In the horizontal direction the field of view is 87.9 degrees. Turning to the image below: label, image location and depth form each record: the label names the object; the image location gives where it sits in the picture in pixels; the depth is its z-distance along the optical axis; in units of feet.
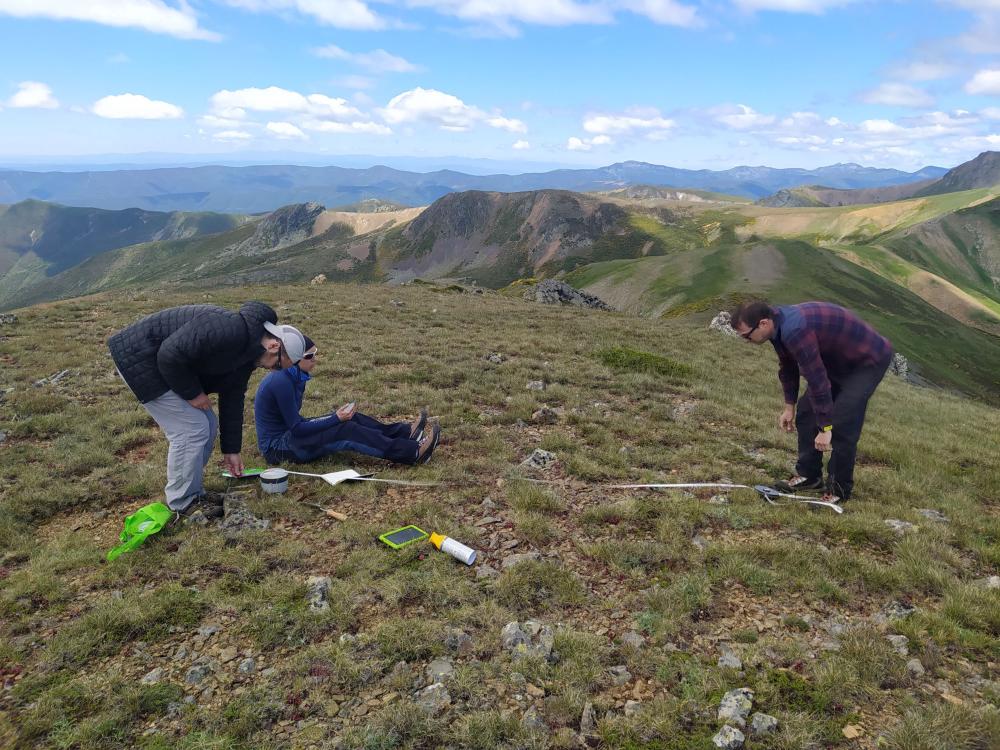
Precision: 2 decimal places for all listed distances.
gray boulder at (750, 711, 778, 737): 15.26
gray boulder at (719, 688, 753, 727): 15.71
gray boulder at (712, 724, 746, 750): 14.79
